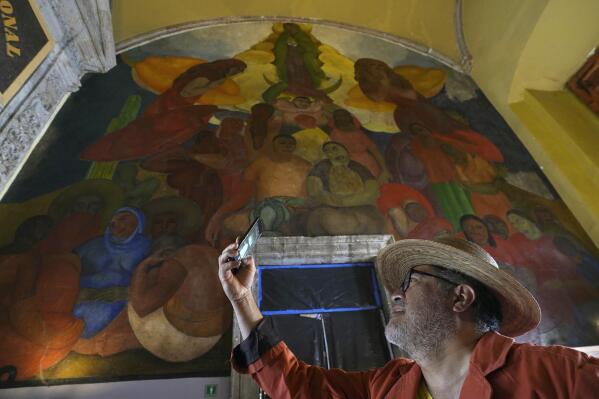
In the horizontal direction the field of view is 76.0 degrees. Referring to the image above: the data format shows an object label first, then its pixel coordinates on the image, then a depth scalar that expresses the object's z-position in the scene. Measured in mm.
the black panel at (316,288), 3498
